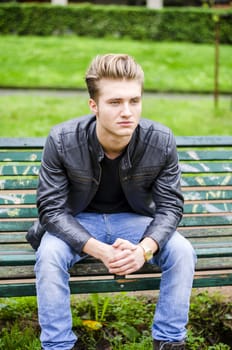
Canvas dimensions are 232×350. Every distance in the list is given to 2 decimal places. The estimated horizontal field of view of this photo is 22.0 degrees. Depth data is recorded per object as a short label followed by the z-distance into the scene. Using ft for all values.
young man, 8.95
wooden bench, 9.61
